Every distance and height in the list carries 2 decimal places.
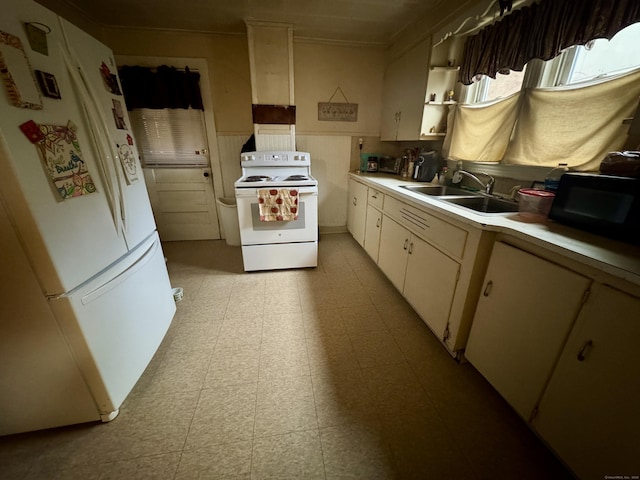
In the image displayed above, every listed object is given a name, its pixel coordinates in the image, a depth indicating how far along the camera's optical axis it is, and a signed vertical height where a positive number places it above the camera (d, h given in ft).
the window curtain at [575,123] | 3.84 +0.50
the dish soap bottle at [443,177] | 7.38 -0.72
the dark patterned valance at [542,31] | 3.63 +2.02
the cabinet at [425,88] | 6.75 +1.78
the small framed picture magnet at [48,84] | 2.88 +0.74
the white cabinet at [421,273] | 4.77 -2.59
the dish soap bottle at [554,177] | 4.30 -0.46
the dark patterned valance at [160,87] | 8.48 +2.09
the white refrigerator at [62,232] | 2.68 -0.99
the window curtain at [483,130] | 5.64 +0.53
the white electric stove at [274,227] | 7.38 -2.27
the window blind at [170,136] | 9.15 +0.50
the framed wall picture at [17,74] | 2.52 +0.76
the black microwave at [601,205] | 3.02 -0.67
